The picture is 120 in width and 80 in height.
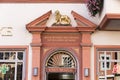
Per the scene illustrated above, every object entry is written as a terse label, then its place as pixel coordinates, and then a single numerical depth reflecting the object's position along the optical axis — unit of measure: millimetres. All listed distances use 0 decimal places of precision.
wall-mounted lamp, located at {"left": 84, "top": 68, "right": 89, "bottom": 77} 6841
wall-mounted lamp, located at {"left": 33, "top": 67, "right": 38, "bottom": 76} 6851
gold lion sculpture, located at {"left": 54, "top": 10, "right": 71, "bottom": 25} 7083
